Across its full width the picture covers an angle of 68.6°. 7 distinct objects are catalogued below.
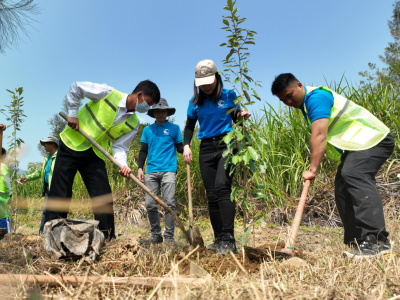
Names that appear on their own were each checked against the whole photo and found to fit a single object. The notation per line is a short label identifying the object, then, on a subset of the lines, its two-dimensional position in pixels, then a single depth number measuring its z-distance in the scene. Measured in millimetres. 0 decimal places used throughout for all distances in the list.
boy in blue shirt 3480
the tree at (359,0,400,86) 17300
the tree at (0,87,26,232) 2942
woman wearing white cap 2492
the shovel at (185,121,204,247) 2647
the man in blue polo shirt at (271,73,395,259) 2125
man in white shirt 2652
